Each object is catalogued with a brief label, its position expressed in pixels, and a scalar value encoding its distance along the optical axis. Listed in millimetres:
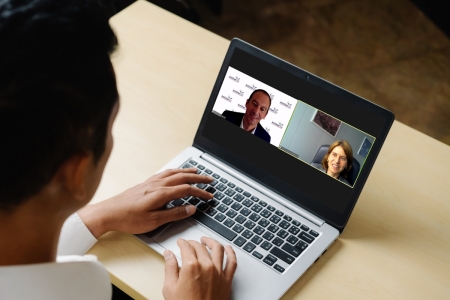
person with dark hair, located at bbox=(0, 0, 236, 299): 576
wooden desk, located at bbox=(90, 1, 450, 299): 948
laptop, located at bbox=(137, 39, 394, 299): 967
